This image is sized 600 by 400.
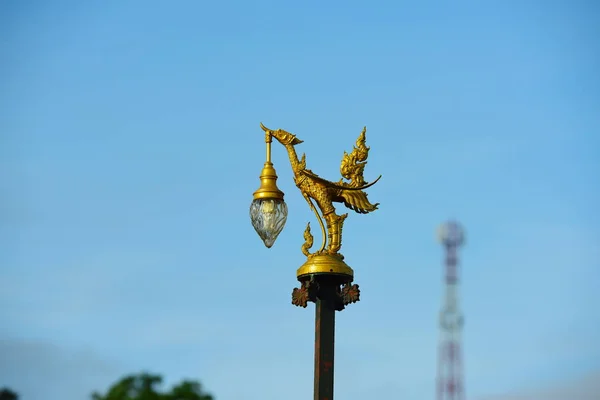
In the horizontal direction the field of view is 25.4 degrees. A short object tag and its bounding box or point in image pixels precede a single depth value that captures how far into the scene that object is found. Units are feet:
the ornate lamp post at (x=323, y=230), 67.87
